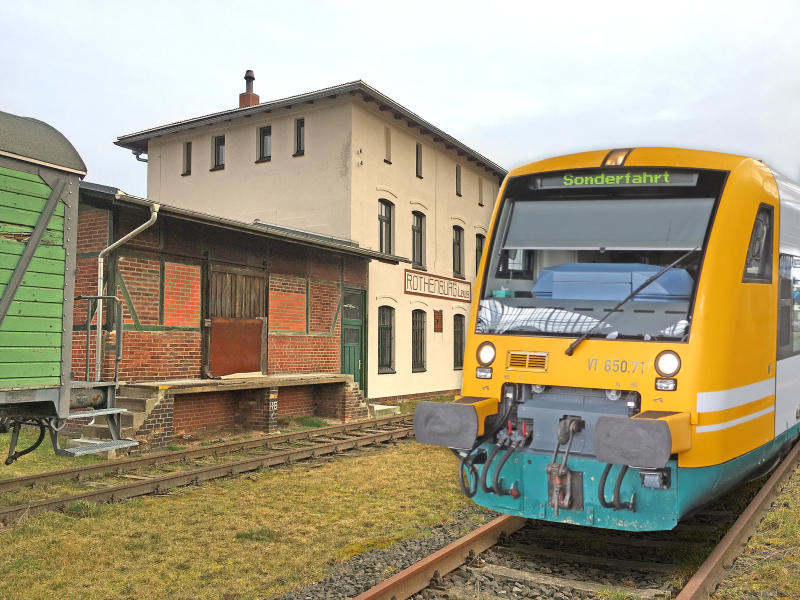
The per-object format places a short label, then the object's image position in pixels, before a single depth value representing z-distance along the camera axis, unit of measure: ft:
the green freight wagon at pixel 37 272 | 19.79
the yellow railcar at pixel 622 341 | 15.28
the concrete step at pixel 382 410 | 51.19
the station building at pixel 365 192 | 58.75
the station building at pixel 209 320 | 37.32
